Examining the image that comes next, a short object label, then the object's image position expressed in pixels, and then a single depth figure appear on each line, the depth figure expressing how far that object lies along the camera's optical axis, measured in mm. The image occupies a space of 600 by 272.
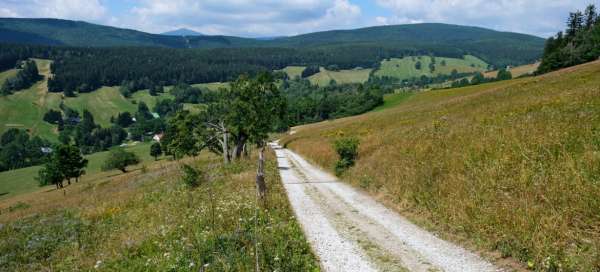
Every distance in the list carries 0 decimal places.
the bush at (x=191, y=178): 23194
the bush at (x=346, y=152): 23484
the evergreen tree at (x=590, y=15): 114625
